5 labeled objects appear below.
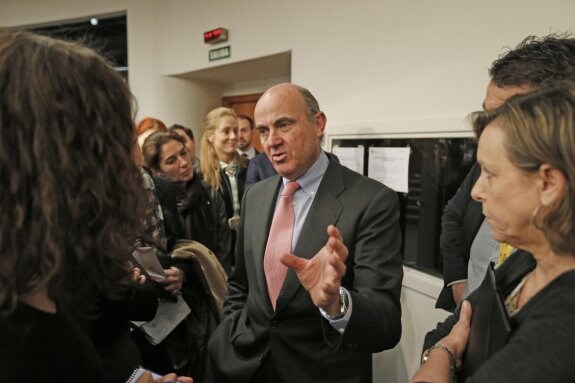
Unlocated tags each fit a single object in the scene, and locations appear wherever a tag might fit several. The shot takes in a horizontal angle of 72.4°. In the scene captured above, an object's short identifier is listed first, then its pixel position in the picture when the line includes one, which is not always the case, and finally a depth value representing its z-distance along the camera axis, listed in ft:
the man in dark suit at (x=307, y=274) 3.85
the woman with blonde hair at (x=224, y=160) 10.59
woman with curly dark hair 2.18
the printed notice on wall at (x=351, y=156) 9.13
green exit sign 13.58
